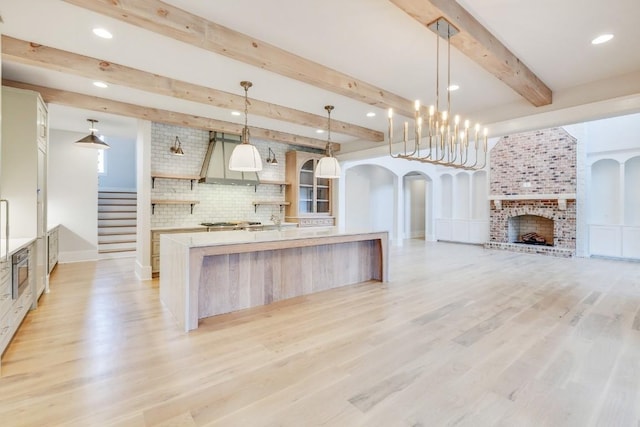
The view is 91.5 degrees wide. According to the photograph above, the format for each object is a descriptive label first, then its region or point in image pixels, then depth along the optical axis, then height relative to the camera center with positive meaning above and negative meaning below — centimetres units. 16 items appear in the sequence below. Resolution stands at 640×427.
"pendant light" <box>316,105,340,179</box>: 439 +63
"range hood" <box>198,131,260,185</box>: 580 +93
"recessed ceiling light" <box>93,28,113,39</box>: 272 +159
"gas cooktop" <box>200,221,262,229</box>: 572 -23
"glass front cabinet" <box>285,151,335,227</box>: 705 +44
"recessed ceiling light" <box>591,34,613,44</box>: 279 +158
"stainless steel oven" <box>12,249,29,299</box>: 280 -57
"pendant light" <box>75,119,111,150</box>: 509 +116
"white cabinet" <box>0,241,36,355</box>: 242 -85
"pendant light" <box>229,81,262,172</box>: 351 +60
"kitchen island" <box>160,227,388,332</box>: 301 -66
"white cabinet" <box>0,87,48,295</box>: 339 +57
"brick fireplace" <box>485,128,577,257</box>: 752 +53
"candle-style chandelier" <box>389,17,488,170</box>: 234 +88
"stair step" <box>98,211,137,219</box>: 768 -8
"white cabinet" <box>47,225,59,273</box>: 510 -61
